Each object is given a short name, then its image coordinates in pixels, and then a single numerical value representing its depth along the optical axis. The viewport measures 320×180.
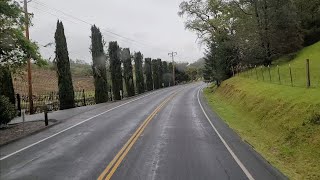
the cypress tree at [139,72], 42.13
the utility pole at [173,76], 69.40
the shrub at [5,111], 12.94
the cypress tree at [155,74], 53.67
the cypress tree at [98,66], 27.28
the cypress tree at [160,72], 58.03
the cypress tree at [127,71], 36.03
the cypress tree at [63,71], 22.77
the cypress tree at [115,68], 31.48
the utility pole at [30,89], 20.13
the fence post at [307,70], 12.19
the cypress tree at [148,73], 48.84
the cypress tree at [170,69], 67.61
